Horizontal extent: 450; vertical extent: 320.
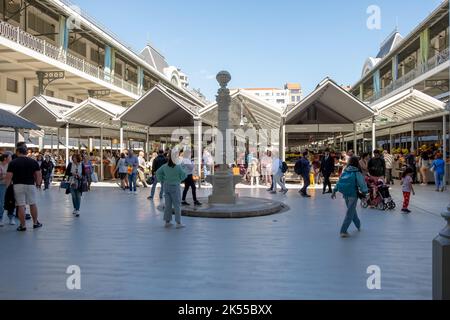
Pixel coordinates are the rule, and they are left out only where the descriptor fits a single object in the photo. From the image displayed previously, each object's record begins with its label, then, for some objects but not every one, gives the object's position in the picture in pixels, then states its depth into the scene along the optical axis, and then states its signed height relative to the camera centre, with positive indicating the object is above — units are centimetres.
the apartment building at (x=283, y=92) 13695 +2557
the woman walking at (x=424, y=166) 1839 -5
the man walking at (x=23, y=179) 771 -29
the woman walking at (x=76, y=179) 962 -36
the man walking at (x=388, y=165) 1867 -1
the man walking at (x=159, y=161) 1259 +10
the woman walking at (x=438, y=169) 1524 -18
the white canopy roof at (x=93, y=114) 1998 +265
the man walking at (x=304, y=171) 1410 -23
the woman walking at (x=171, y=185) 820 -43
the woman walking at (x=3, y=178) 847 -30
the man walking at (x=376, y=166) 1093 -4
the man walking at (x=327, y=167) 1450 -9
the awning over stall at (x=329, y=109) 1822 +281
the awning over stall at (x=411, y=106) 1877 +290
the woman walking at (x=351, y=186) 721 -40
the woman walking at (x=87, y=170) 1004 -15
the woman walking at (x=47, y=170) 1686 -25
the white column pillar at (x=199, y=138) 1873 +126
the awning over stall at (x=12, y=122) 1334 +149
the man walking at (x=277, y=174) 1476 -36
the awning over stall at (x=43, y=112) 1994 +267
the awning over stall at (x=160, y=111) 1894 +277
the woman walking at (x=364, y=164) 1125 +2
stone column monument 1091 -4
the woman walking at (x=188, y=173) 1093 -24
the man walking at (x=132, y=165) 1499 -3
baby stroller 1066 -81
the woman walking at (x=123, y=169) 1606 -20
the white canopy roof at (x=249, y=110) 1852 +291
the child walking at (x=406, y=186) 1009 -54
